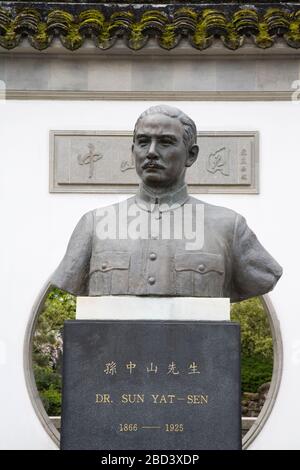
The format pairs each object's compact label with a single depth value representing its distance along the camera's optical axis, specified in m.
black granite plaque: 5.68
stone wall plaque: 9.58
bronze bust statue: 5.89
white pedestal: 5.79
